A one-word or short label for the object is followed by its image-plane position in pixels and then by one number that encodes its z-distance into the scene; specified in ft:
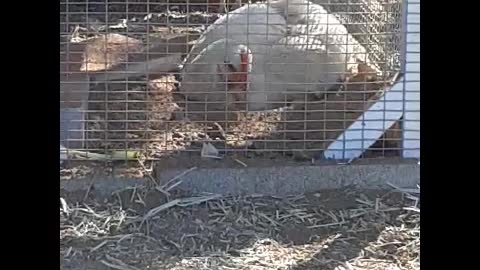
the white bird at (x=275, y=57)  11.82
